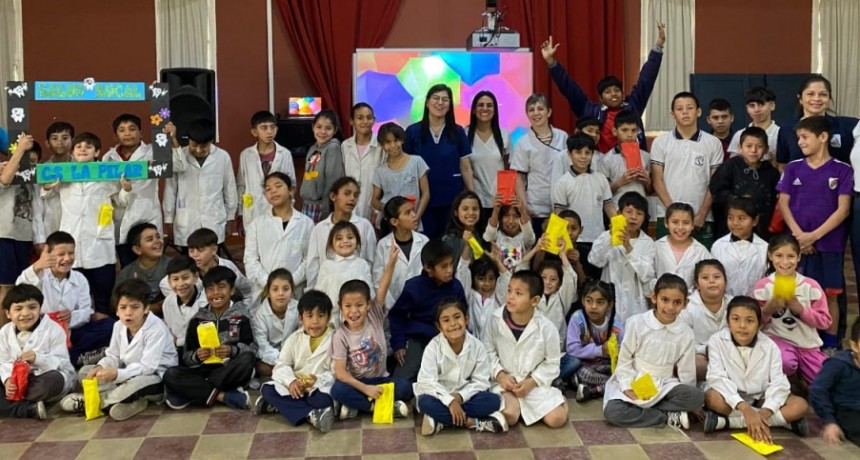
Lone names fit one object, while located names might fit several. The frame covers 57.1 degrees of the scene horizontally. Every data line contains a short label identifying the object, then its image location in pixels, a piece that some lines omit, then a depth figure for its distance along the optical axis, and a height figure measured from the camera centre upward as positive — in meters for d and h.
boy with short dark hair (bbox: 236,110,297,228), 5.15 +0.34
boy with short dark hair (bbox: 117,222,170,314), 4.62 -0.25
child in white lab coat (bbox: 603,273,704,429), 3.53 -0.73
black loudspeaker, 6.09 +1.00
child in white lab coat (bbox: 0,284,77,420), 3.68 -0.64
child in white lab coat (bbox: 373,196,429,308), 4.39 -0.17
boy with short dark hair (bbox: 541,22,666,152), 5.22 +0.79
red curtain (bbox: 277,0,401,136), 8.03 +1.83
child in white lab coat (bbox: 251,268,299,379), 4.10 -0.55
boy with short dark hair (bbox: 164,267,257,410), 3.81 -0.71
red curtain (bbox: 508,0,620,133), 8.21 +1.83
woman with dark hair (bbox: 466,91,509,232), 5.14 +0.38
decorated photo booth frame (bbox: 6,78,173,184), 4.48 +0.58
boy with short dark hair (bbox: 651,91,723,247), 4.77 +0.26
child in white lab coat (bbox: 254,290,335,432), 3.62 -0.75
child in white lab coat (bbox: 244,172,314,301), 4.57 -0.14
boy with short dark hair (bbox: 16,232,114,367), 4.17 -0.43
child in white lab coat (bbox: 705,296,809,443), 3.42 -0.77
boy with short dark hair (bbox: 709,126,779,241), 4.56 +0.16
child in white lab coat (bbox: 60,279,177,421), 3.70 -0.69
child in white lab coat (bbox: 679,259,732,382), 3.90 -0.50
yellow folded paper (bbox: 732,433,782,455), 3.22 -0.99
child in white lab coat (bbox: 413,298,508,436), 3.47 -0.78
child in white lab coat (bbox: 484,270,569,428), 3.57 -0.68
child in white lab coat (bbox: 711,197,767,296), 4.21 -0.25
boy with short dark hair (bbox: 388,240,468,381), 4.05 -0.48
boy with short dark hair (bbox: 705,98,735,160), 4.92 +0.56
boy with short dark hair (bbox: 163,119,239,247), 5.04 +0.16
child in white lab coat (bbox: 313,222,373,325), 4.23 -0.27
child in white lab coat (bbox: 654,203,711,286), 4.25 -0.22
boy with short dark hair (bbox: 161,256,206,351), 4.11 -0.43
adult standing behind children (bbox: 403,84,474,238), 5.00 +0.39
